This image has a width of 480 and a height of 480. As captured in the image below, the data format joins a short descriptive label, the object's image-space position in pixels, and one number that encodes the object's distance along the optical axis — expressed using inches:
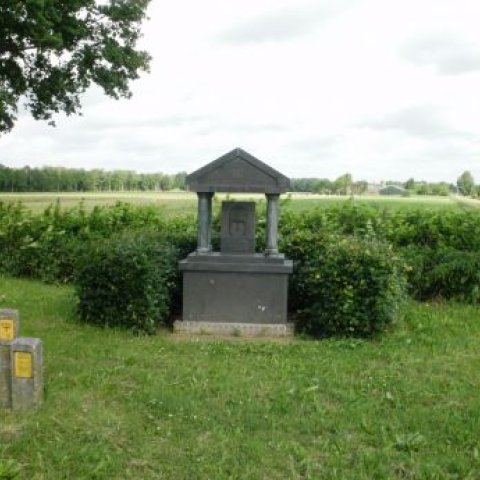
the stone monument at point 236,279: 309.9
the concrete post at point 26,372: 190.5
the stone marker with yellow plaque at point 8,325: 199.9
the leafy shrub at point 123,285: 295.7
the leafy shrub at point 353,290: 292.2
